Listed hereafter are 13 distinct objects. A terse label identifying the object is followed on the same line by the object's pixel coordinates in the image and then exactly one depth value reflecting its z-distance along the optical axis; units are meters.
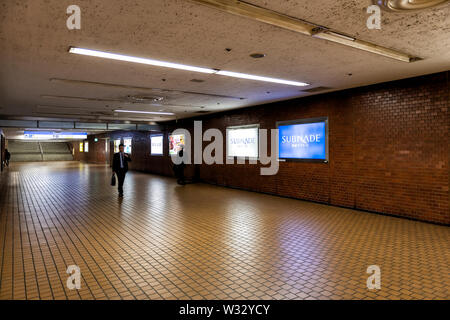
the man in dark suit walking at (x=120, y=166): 9.42
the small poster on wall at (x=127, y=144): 20.64
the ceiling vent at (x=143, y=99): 8.27
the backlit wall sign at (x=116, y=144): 22.45
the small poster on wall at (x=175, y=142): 14.44
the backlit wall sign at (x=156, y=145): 16.53
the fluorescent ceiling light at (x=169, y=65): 4.52
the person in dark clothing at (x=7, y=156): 24.11
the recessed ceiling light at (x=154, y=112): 11.44
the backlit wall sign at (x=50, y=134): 23.56
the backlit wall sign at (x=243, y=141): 10.25
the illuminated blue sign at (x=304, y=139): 8.15
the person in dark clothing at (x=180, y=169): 12.44
